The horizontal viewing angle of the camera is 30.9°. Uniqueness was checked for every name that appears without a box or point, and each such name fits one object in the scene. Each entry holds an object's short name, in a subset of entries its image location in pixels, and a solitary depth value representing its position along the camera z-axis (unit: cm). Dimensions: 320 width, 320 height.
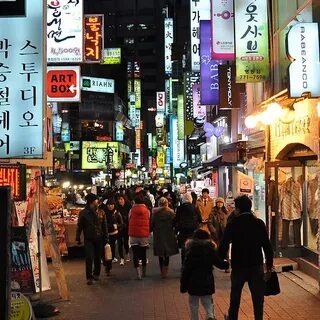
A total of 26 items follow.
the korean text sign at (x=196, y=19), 2570
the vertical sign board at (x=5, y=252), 476
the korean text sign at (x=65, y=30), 1493
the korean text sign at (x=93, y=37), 1614
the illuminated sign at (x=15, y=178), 748
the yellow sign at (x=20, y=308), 704
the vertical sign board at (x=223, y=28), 1598
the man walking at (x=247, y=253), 766
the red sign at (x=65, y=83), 1510
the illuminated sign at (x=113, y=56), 5268
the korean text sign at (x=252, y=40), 1448
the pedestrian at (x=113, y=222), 1448
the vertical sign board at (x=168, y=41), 5881
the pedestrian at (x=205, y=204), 1572
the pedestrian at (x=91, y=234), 1256
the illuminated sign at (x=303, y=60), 1070
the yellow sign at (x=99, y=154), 4166
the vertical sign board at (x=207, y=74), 2150
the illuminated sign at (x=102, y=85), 4919
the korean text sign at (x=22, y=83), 870
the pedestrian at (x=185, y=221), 1332
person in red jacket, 1326
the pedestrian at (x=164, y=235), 1312
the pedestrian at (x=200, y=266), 745
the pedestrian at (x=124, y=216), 1581
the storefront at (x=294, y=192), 1295
